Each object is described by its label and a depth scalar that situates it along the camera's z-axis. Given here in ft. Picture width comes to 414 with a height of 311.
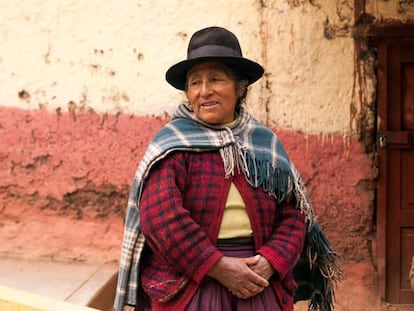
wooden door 14.05
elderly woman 7.40
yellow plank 5.89
